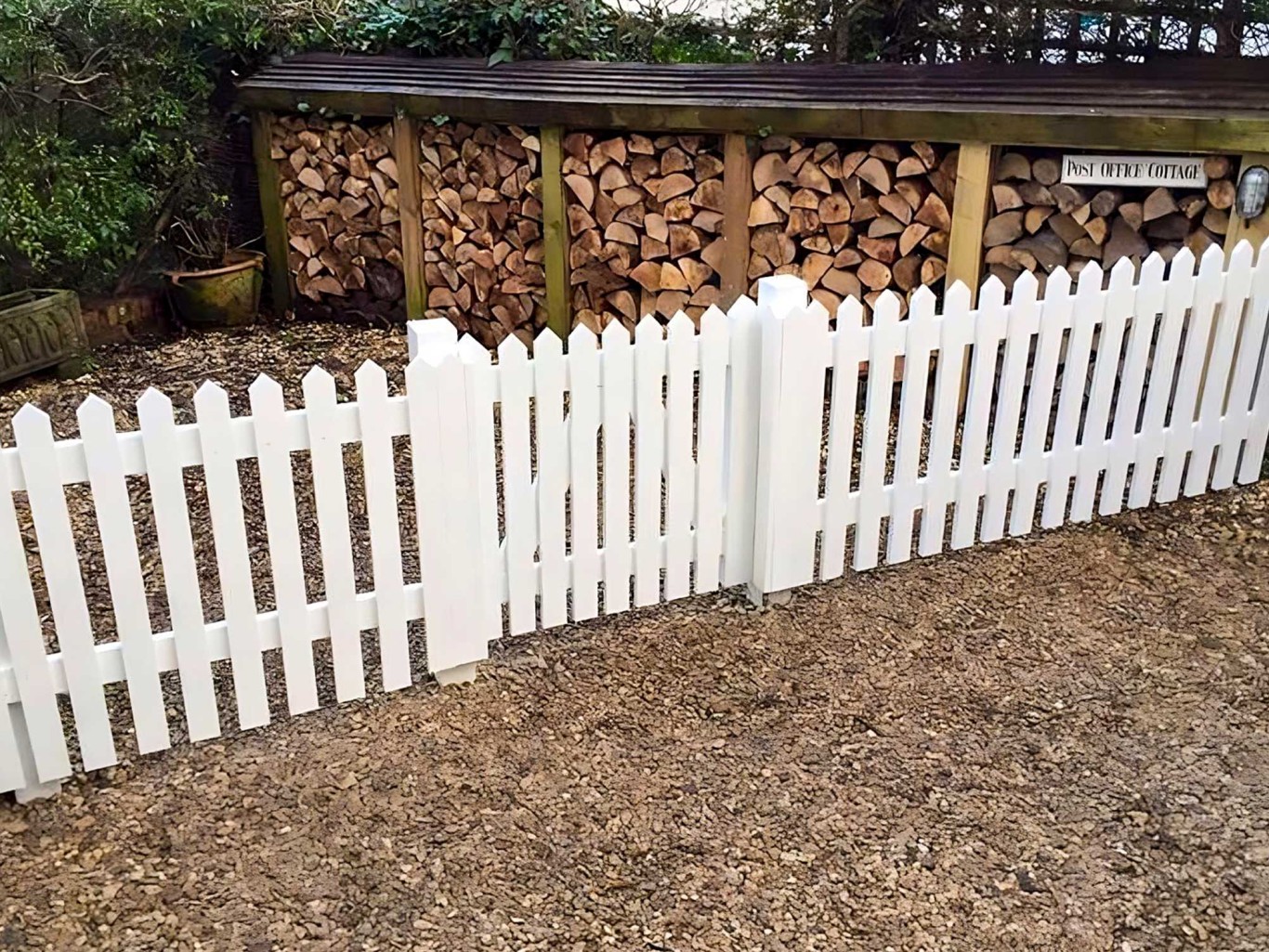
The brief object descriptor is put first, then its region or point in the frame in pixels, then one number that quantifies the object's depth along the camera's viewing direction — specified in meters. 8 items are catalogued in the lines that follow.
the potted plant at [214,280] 6.58
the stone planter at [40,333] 5.50
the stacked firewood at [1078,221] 4.21
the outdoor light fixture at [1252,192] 3.92
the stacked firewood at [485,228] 5.86
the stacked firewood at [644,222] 5.21
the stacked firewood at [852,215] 4.66
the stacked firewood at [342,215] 6.47
